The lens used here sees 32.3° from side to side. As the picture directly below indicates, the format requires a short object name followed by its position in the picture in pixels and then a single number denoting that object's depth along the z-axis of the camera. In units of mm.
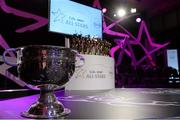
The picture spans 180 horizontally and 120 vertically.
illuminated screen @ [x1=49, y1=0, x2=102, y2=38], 5128
